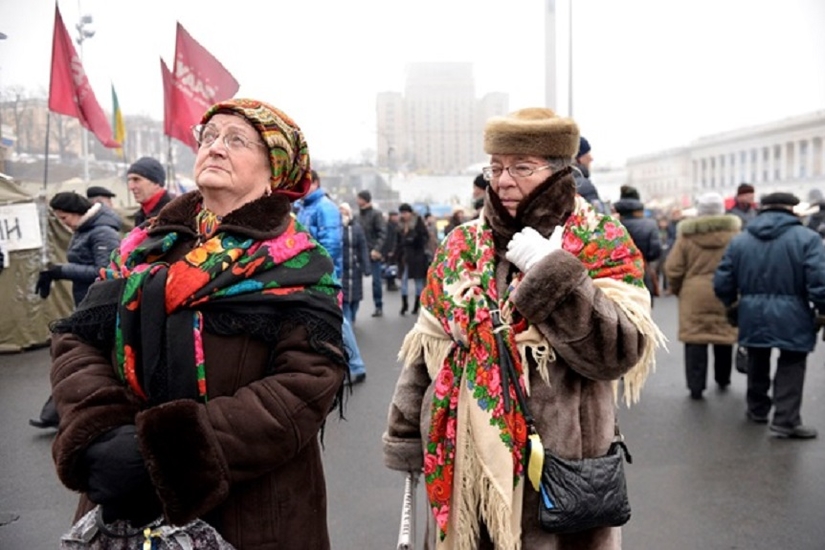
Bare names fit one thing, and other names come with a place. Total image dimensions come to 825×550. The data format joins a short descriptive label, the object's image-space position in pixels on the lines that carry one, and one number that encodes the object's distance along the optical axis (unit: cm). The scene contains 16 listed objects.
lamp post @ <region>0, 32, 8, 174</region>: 1085
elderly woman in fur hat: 217
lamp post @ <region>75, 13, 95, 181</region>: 1741
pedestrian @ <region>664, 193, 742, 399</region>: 650
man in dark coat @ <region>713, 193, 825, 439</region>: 532
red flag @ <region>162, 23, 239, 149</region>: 723
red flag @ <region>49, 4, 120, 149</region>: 932
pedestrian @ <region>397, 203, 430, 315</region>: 1251
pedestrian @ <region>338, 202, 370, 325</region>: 835
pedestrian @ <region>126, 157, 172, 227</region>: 529
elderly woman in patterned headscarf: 172
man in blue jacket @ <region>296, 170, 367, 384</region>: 605
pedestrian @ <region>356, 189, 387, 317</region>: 1250
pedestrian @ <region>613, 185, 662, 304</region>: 736
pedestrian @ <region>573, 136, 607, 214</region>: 466
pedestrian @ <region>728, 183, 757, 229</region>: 938
